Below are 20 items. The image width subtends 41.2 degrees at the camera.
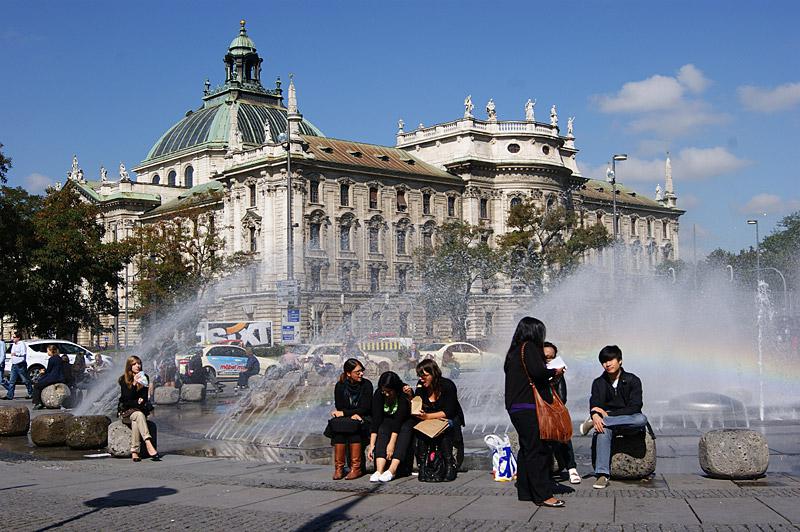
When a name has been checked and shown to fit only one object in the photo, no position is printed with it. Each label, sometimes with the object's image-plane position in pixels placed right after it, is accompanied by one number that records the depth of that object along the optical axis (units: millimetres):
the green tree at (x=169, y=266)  68875
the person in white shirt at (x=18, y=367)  33625
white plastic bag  13500
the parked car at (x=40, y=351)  41812
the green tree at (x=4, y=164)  52469
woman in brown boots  14078
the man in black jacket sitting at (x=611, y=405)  12727
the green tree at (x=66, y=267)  60188
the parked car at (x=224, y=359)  42625
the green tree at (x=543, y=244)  75562
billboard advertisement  67562
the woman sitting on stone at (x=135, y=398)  16727
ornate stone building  82000
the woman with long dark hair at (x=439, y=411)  13586
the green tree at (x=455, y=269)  78688
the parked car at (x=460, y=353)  44000
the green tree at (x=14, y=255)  54500
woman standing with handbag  11555
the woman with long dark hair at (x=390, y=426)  13836
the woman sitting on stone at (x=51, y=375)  27438
